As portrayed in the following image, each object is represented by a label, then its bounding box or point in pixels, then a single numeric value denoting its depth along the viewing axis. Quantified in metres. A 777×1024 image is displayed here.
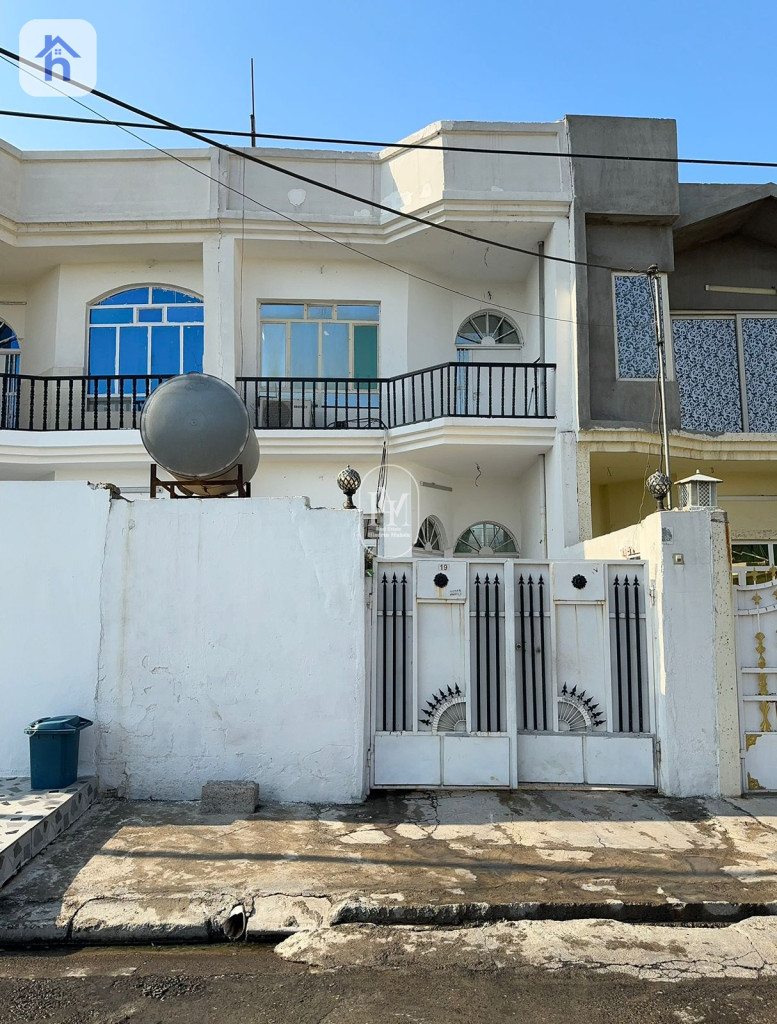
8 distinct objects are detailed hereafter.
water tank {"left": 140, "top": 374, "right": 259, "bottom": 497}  7.70
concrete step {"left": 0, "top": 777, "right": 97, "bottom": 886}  5.06
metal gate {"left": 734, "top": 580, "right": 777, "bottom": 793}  6.93
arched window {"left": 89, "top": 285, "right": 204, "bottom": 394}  13.48
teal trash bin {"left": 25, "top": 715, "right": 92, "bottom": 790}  6.35
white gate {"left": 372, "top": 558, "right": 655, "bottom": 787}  7.09
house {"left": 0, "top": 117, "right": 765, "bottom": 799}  11.91
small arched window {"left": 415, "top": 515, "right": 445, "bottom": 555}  13.13
